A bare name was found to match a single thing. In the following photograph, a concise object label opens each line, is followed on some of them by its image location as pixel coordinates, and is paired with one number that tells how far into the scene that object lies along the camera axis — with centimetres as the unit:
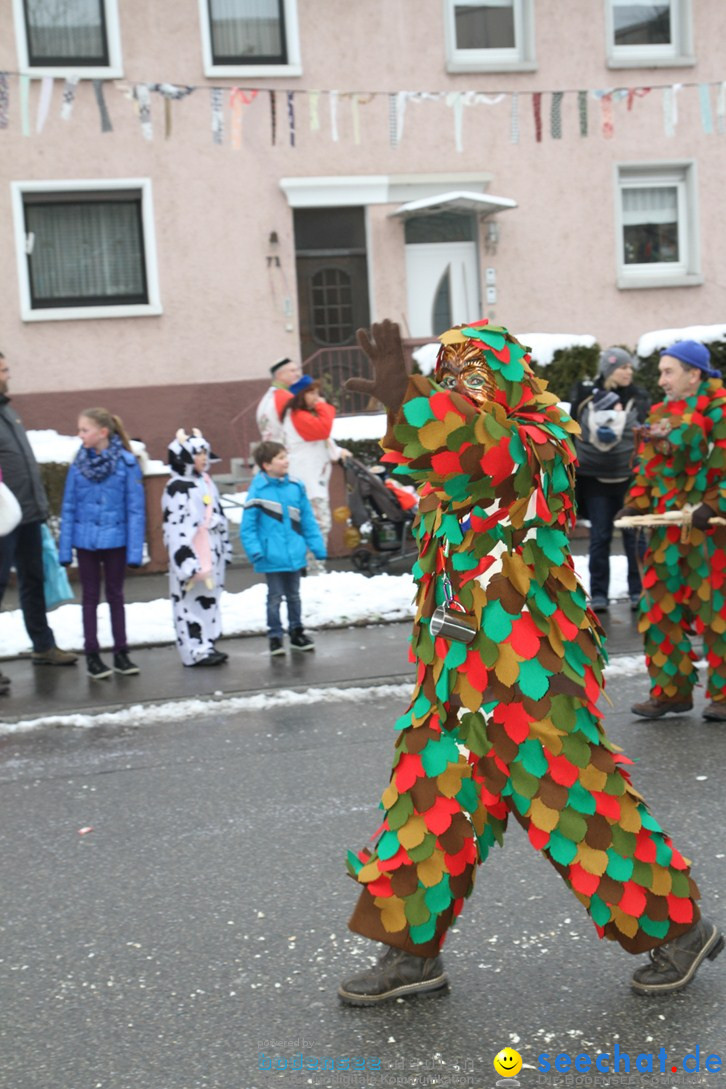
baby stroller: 1220
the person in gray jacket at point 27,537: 874
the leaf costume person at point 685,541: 656
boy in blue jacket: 885
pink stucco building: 1788
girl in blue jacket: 847
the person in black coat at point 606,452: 976
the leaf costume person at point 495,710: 346
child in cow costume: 877
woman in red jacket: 1198
